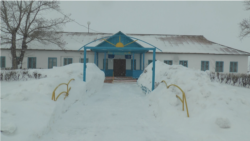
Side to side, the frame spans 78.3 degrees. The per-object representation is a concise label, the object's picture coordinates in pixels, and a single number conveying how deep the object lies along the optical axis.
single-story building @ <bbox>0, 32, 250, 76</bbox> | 17.52
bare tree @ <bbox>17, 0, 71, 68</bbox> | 15.40
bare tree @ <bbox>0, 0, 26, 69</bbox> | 14.00
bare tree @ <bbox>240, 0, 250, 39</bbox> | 15.39
